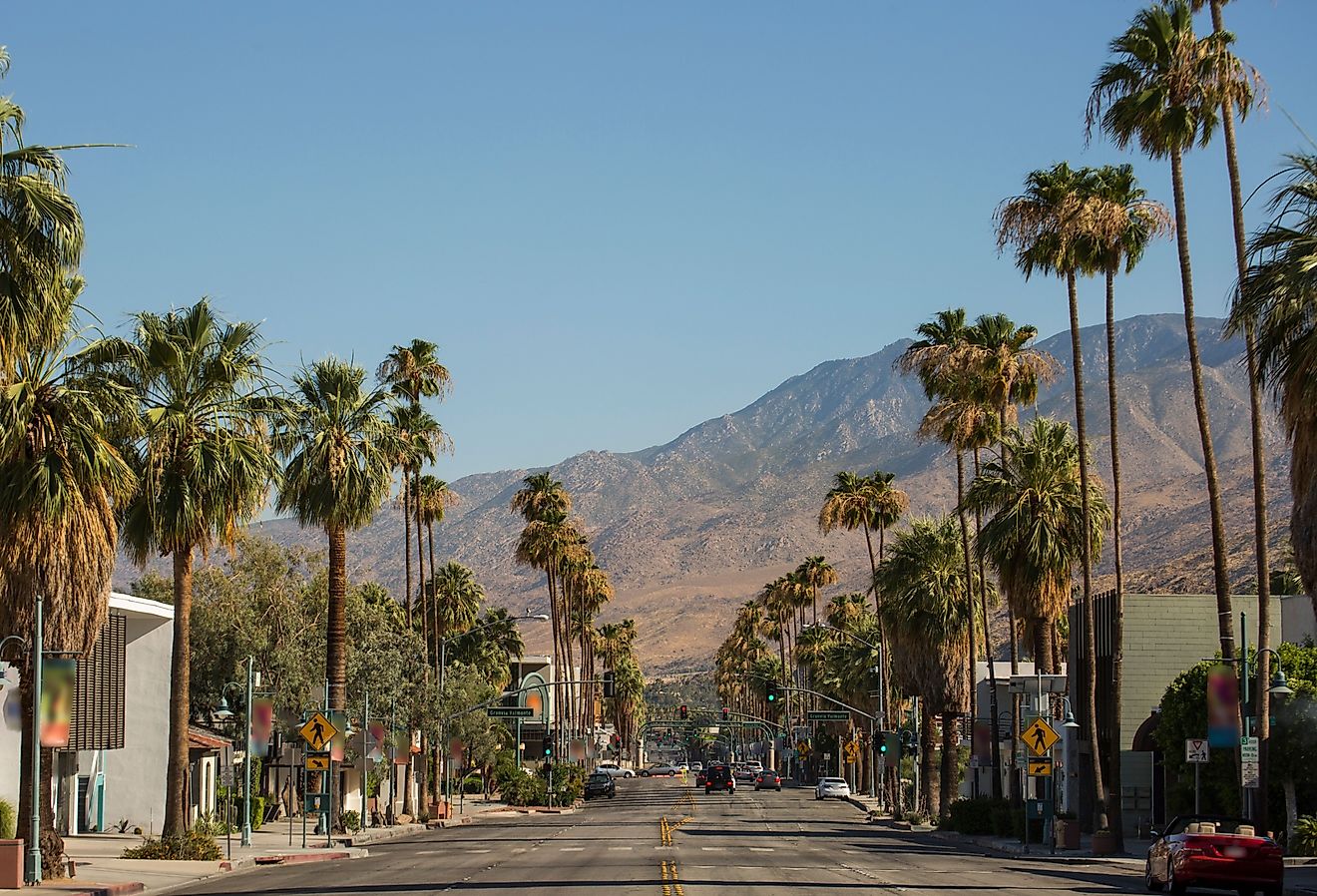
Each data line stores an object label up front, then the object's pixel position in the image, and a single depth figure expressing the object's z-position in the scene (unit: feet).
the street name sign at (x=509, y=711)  291.44
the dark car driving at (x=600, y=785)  368.07
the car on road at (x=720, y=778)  395.34
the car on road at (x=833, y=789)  354.13
